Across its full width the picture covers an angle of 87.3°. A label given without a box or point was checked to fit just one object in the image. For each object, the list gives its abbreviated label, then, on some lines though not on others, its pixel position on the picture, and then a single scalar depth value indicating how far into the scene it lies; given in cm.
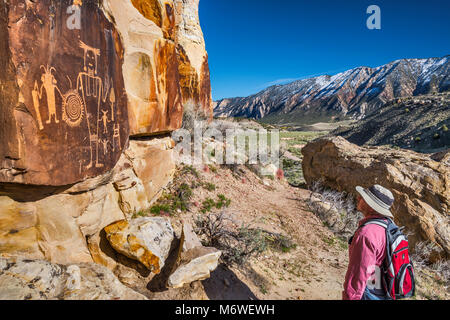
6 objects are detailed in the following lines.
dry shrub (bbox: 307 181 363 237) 718
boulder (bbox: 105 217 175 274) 367
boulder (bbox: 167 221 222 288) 341
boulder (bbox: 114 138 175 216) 479
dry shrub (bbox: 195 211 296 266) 448
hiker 214
